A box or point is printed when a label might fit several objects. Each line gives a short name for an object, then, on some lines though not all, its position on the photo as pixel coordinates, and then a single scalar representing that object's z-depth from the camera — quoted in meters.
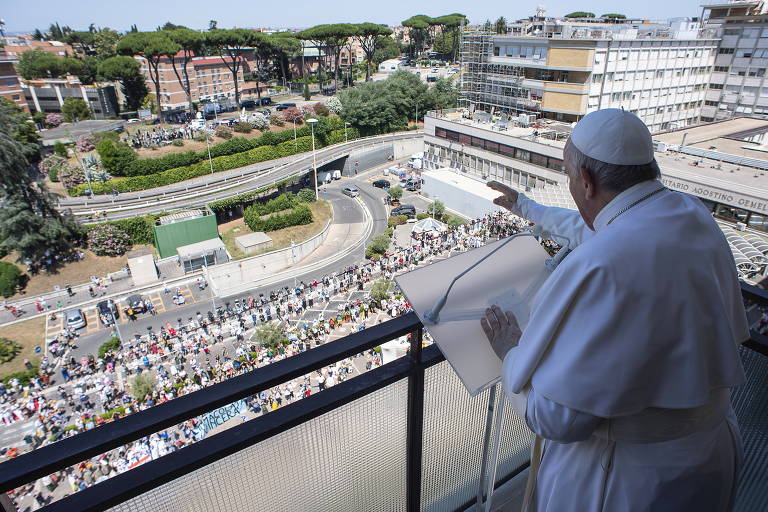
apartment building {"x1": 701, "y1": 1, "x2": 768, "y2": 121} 30.86
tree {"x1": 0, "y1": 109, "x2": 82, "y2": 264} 17.23
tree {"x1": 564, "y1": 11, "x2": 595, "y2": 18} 60.41
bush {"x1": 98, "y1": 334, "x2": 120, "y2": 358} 13.41
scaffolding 30.73
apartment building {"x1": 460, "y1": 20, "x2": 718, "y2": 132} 27.52
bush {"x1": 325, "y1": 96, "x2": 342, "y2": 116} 34.94
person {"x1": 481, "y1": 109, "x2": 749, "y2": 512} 0.90
